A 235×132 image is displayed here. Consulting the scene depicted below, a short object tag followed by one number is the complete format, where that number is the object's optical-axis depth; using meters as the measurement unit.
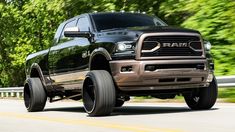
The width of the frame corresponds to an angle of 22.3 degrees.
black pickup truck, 9.42
